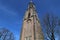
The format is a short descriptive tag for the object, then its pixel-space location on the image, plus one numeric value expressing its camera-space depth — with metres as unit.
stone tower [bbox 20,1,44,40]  8.60
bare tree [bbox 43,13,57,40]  6.42
